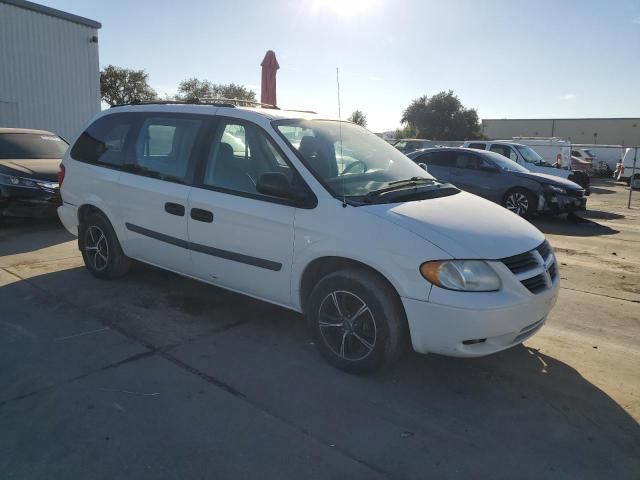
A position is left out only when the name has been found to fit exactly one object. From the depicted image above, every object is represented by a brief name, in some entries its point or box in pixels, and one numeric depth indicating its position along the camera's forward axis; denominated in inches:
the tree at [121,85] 1710.1
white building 620.4
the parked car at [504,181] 419.8
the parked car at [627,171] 866.1
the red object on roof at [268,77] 312.3
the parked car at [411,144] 863.7
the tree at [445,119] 2185.0
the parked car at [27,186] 301.1
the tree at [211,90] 1771.7
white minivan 123.2
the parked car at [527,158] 558.9
